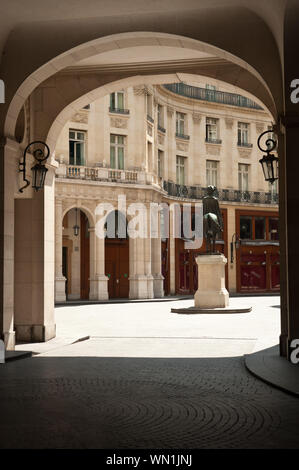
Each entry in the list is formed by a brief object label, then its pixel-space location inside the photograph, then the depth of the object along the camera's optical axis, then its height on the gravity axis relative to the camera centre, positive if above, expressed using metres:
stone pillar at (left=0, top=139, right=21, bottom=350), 10.62 +0.42
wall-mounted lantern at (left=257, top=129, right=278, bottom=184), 10.73 +1.69
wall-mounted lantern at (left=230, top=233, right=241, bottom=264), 41.97 +1.05
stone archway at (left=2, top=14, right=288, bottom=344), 10.29 +3.49
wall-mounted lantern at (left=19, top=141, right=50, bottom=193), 11.50 +1.73
